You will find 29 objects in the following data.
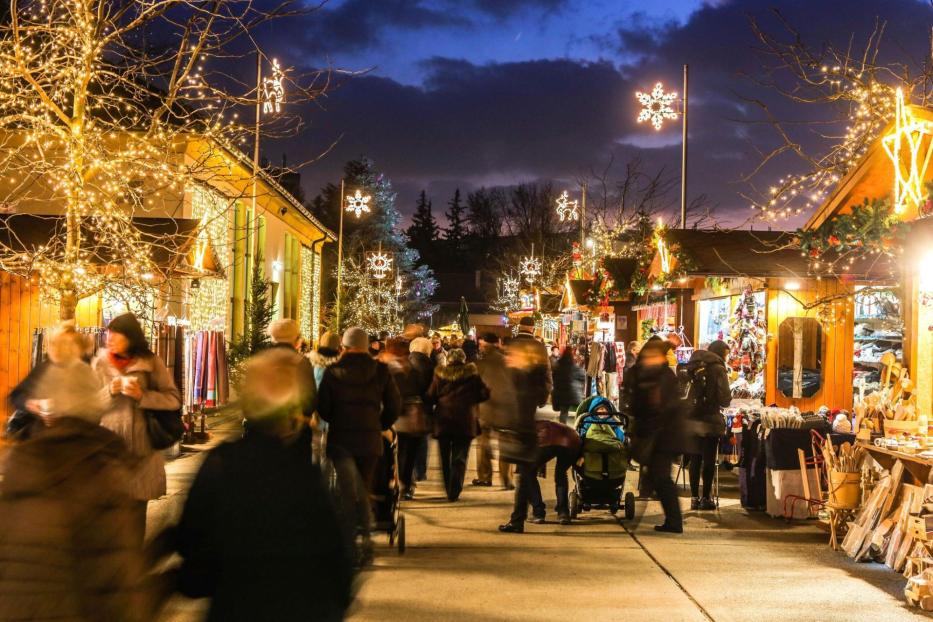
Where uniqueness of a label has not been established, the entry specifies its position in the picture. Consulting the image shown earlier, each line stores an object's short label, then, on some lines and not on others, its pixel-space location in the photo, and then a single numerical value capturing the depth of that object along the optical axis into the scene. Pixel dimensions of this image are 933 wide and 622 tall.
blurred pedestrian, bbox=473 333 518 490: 8.99
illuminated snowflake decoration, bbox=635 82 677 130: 20.91
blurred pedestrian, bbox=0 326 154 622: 2.68
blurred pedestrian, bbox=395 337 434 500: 10.52
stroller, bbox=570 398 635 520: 9.44
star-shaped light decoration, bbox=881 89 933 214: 8.84
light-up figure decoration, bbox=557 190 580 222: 34.53
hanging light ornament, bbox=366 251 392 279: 45.63
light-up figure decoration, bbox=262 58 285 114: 10.65
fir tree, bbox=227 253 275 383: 23.75
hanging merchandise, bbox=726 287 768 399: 15.07
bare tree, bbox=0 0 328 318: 10.12
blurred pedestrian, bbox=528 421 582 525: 9.38
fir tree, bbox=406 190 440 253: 106.12
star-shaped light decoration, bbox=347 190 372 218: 31.20
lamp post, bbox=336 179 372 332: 31.21
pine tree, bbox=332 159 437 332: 53.78
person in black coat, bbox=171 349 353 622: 2.76
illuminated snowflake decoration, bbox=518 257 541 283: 48.66
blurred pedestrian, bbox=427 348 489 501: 10.61
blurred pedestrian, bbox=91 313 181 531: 5.50
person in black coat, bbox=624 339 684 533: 9.05
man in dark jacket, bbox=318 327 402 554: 7.52
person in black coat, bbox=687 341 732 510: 10.34
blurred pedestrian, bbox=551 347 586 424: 16.31
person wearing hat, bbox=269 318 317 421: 7.53
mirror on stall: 14.90
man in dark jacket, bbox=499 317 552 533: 8.96
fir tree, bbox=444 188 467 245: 108.69
